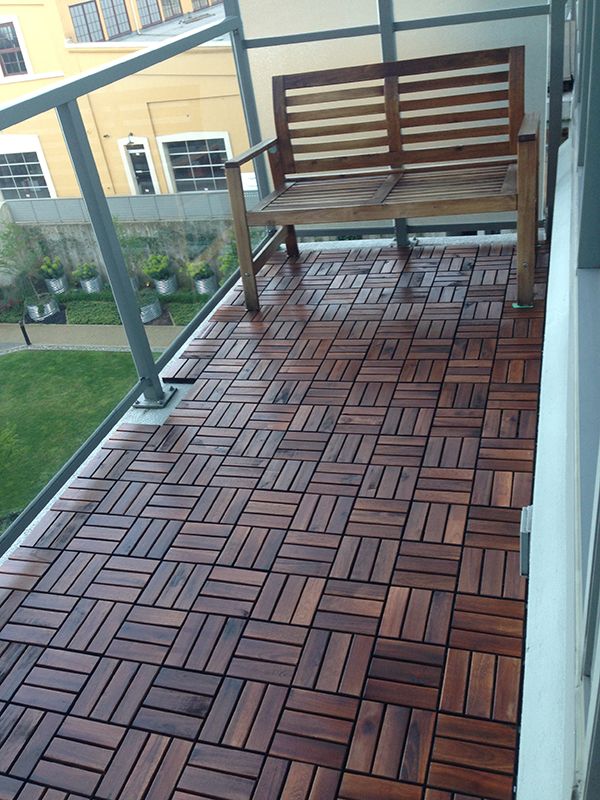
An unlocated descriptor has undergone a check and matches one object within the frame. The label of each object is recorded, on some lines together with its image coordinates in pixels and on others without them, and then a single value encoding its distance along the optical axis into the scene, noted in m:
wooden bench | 3.27
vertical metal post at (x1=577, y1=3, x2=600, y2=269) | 1.68
